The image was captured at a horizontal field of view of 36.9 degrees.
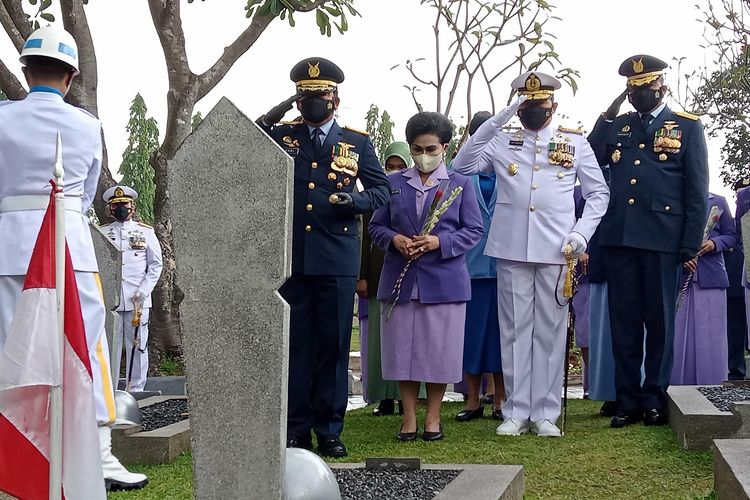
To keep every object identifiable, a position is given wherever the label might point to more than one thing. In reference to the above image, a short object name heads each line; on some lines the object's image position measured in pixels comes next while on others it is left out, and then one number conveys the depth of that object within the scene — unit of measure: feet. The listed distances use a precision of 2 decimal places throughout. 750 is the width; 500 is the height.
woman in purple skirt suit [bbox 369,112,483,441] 21.83
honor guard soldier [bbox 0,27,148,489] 15.44
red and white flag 12.53
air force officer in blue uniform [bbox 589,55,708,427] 23.13
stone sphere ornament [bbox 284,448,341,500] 12.67
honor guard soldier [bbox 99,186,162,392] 38.78
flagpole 12.29
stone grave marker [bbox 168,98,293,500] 12.26
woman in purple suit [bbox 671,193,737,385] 29.22
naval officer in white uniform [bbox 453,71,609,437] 22.75
